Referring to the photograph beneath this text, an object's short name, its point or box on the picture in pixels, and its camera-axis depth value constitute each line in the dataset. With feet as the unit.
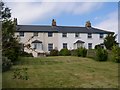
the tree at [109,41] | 73.59
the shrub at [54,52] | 70.45
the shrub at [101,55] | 44.61
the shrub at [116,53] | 41.17
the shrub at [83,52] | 54.76
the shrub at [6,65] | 28.10
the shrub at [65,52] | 66.28
